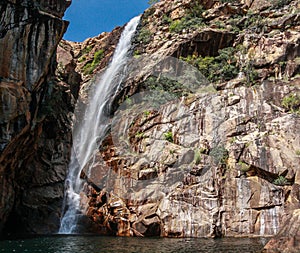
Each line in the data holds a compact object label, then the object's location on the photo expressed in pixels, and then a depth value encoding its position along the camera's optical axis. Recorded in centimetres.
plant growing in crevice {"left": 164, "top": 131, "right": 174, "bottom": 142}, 3194
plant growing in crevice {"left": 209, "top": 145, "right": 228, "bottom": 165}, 2903
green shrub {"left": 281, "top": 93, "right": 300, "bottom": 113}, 3119
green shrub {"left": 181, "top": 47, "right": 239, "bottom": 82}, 3731
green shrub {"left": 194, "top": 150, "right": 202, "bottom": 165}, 2907
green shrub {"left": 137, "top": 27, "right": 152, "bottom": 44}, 4572
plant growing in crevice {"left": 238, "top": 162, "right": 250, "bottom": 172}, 2797
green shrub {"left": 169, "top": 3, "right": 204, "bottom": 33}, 4281
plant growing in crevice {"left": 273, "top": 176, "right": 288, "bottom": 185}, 2662
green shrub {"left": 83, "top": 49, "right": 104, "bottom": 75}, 4927
